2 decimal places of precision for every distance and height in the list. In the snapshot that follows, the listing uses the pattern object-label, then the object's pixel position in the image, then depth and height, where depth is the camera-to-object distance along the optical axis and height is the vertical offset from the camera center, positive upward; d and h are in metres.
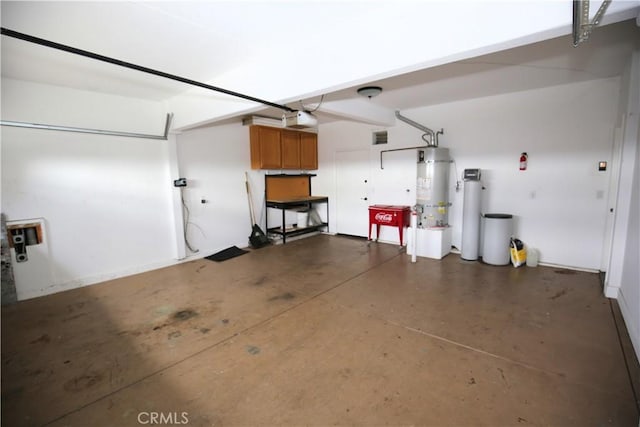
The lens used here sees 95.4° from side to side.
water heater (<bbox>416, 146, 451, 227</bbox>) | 4.89 -0.15
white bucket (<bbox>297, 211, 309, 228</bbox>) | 6.79 -0.95
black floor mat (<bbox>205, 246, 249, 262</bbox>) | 5.20 -1.39
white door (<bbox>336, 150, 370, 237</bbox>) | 6.39 -0.34
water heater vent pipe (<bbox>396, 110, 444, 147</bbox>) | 5.11 +0.79
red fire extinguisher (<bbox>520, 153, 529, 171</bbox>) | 4.45 +0.20
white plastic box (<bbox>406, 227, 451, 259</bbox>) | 4.89 -1.13
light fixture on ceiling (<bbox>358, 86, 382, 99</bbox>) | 3.87 +1.16
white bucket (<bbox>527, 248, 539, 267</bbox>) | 4.41 -1.26
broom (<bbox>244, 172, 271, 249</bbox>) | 5.92 -1.14
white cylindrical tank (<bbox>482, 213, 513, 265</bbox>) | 4.39 -0.95
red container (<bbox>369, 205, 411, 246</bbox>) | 5.50 -0.75
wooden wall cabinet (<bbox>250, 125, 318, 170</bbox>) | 5.95 +0.65
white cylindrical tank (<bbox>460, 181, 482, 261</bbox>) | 4.62 -0.71
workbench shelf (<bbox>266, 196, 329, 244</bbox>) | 6.16 -0.69
